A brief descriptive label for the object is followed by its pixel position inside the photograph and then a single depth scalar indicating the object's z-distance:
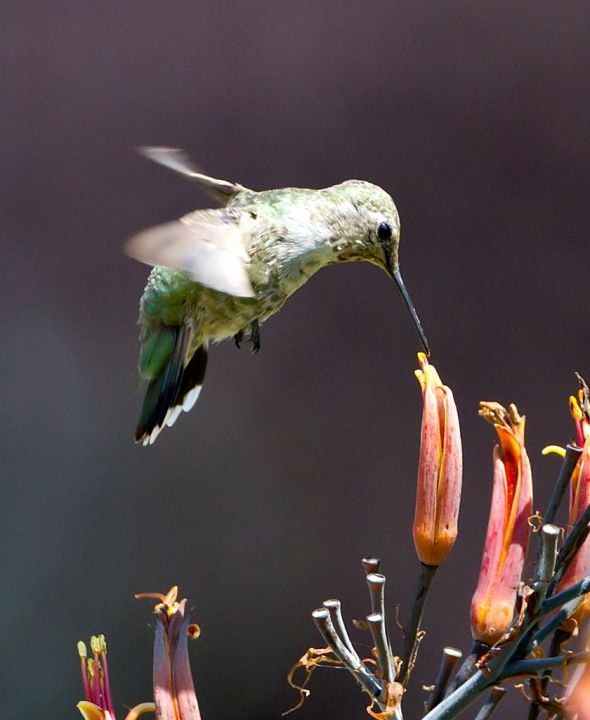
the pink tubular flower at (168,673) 2.58
